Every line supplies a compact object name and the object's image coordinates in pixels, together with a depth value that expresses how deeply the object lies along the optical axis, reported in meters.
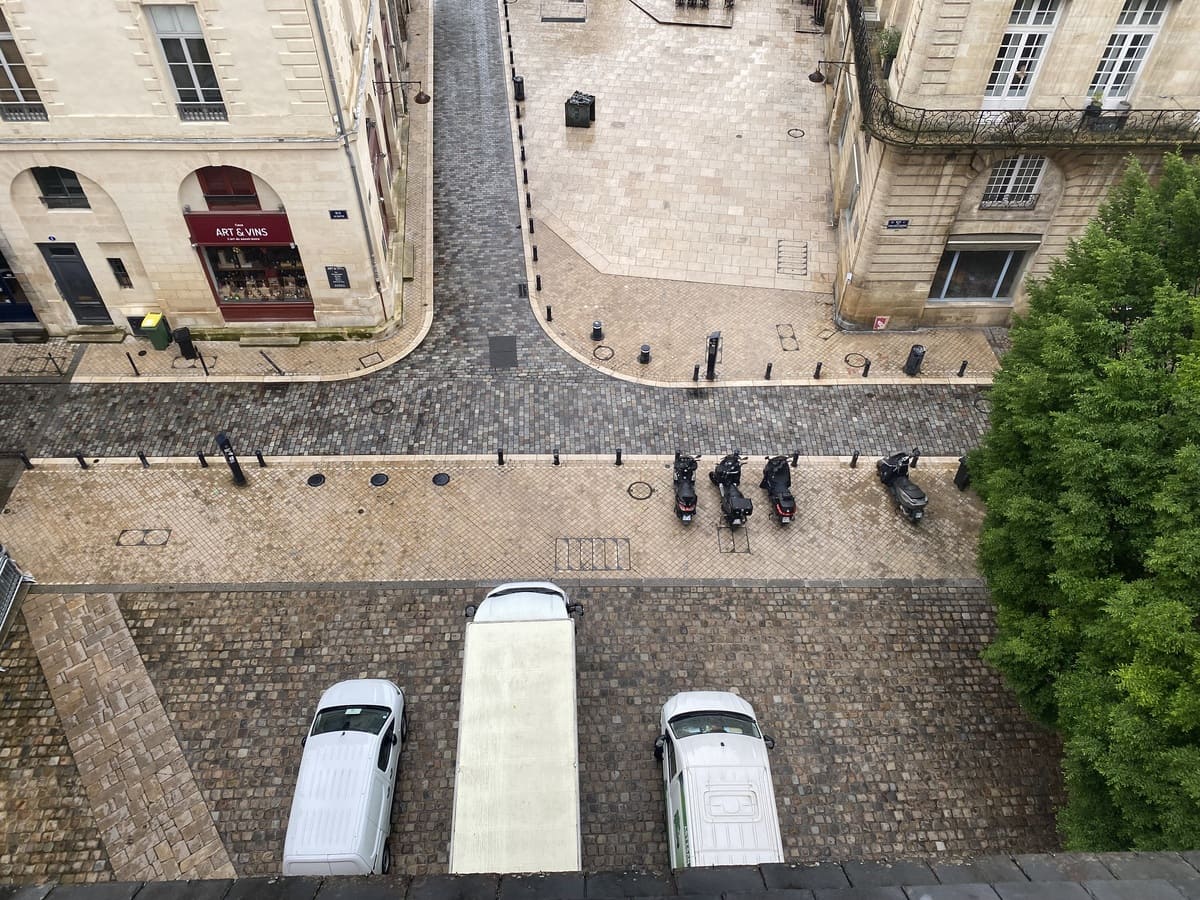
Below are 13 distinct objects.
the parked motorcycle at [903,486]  23.69
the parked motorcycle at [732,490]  23.20
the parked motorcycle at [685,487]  23.48
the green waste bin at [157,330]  28.05
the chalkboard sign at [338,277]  27.98
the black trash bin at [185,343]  27.95
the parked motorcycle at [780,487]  23.56
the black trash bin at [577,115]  40.22
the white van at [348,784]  15.88
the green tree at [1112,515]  13.14
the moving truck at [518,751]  14.97
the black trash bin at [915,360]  27.86
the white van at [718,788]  15.53
